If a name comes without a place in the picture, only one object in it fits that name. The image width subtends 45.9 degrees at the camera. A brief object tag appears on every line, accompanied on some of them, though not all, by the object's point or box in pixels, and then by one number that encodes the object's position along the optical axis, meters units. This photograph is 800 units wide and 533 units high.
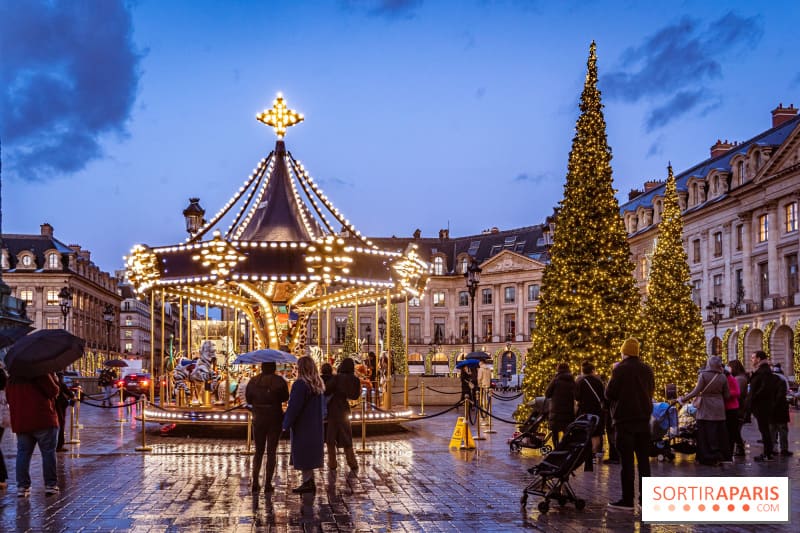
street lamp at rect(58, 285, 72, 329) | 40.91
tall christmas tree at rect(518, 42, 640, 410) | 18.12
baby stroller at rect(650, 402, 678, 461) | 15.16
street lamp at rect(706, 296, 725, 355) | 43.81
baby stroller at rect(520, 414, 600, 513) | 10.38
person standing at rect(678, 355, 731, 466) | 14.89
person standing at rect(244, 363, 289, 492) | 12.12
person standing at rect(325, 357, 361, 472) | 13.71
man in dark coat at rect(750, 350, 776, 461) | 16.17
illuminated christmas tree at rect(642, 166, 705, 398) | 27.20
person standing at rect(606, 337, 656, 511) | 10.59
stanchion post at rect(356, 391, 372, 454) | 16.84
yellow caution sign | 17.59
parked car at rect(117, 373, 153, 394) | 45.40
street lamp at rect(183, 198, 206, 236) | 25.08
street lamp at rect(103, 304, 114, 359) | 43.62
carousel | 20.05
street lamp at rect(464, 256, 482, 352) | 29.47
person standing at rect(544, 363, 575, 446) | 14.27
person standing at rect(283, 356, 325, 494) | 11.55
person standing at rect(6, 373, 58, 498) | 11.29
